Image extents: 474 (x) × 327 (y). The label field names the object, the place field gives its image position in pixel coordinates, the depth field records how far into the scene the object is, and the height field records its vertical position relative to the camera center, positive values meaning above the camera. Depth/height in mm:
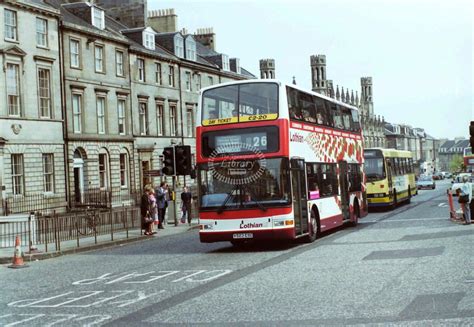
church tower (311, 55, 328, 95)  122375 +19250
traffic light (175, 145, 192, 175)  26781 +1042
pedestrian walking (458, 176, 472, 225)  21562 -992
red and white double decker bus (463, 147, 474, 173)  59031 +635
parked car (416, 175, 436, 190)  72375 -1194
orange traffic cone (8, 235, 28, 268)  16609 -1650
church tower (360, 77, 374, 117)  150862 +19216
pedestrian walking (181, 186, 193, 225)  31556 -785
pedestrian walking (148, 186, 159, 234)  25289 -915
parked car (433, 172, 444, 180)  139500 -960
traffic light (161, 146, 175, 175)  26734 +966
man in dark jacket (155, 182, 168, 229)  29156 -720
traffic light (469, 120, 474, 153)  16181 +917
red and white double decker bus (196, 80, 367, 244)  16516 +471
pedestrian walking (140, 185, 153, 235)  24881 -1068
